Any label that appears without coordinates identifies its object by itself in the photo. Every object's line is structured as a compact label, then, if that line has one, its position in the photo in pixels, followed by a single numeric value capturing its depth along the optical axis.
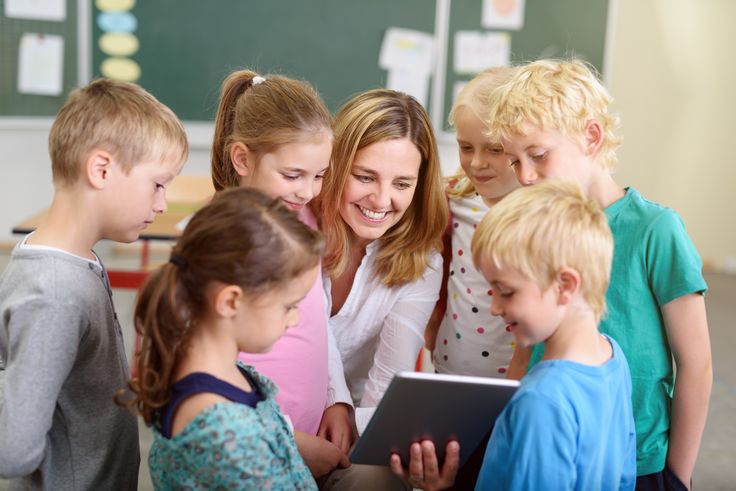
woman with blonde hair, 1.70
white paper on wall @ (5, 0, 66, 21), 4.48
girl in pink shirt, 1.55
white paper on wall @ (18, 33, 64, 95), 4.57
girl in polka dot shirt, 1.72
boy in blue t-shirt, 1.11
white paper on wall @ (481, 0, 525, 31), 4.75
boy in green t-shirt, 1.39
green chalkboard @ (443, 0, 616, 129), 4.75
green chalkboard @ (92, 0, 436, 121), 4.60
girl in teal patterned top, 1.08
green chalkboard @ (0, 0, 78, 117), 4.53
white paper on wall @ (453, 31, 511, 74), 4.78
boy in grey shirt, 1.15
